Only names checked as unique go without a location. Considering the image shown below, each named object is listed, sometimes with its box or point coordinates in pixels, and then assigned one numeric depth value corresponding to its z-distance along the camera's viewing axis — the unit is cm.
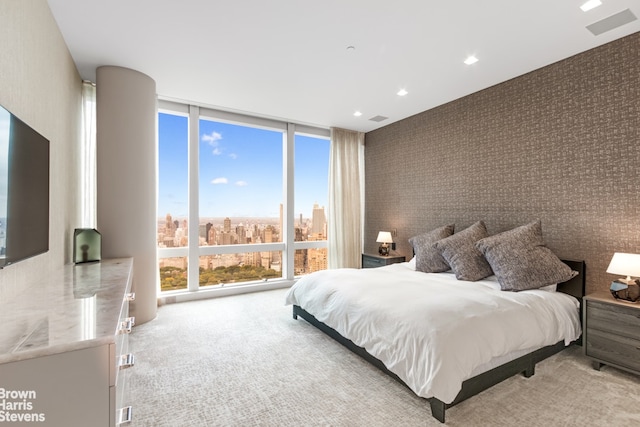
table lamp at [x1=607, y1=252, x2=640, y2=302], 234
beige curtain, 560
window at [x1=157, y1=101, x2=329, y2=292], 447
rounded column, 329
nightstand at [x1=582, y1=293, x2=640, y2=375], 232
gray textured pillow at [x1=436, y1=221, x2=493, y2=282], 330
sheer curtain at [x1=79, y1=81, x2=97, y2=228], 351
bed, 193
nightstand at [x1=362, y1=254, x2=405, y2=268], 483
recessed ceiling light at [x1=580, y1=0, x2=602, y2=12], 227
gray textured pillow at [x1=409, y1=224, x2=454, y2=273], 371
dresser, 94
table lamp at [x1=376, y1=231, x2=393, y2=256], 496
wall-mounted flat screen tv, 140
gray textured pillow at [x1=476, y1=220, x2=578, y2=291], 288
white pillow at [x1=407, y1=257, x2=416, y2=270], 405
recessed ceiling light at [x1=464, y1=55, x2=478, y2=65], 307
